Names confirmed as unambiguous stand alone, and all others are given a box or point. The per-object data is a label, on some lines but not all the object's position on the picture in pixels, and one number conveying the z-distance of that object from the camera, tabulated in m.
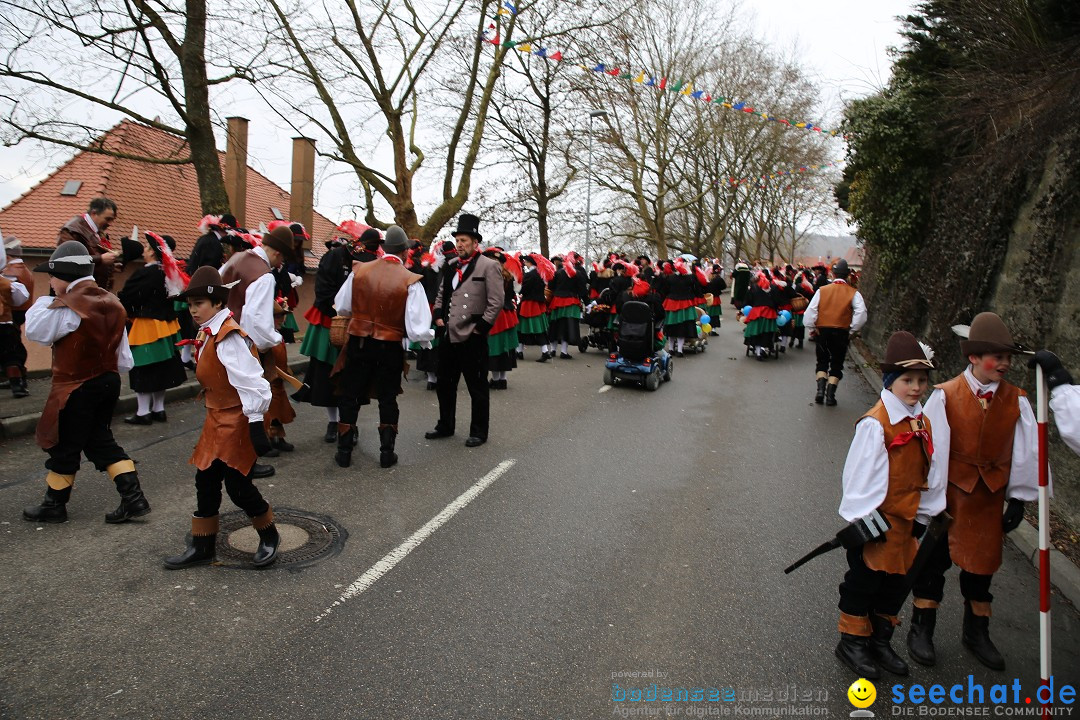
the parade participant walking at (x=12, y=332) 8.09
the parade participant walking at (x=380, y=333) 6.30
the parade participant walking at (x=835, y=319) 10.09
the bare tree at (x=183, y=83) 11.07
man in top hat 7.00
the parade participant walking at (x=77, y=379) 4.60
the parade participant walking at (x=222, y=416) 4.06
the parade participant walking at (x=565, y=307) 14.57
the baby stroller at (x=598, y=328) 15.02
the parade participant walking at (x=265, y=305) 5.64
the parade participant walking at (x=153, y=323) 7.07
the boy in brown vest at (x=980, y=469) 3.60
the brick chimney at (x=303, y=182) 27.14
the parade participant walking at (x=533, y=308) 13.26
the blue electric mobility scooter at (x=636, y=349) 10.93
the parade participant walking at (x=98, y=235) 6.34
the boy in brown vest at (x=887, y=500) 3.42
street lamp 26.81
